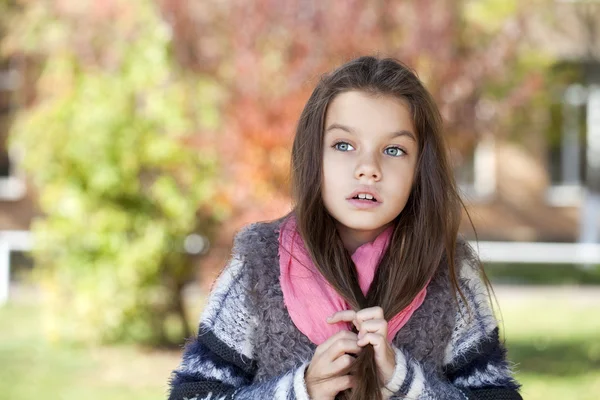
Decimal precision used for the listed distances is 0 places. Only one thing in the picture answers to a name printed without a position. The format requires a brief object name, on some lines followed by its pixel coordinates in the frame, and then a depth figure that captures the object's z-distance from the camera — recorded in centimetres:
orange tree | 979
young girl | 301
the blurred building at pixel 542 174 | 2661
